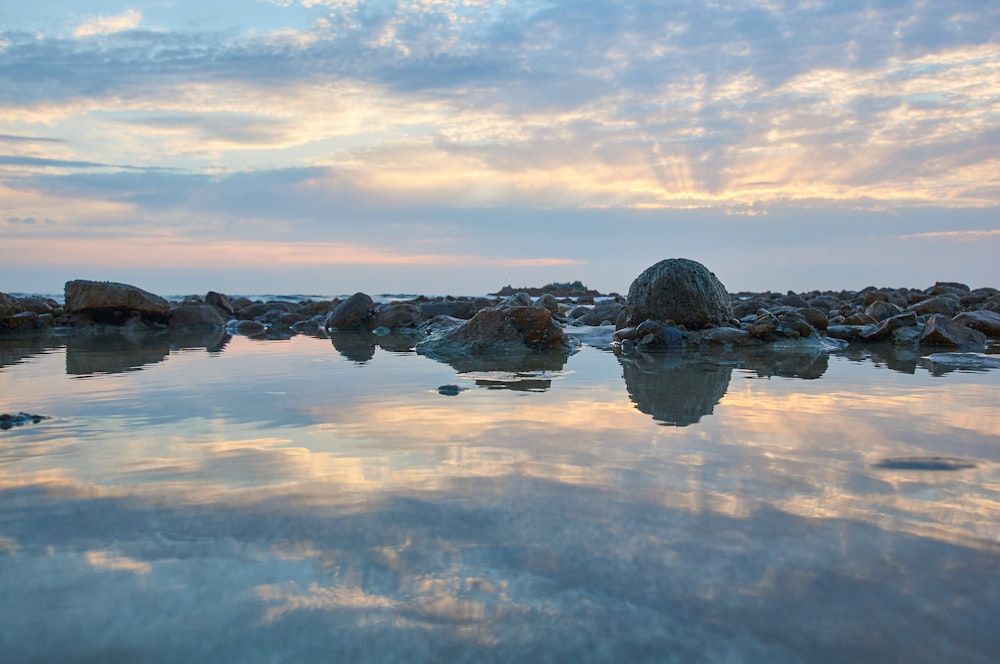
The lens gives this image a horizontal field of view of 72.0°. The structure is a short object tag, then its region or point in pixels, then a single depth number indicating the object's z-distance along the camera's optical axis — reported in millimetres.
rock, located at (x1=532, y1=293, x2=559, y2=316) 15344
